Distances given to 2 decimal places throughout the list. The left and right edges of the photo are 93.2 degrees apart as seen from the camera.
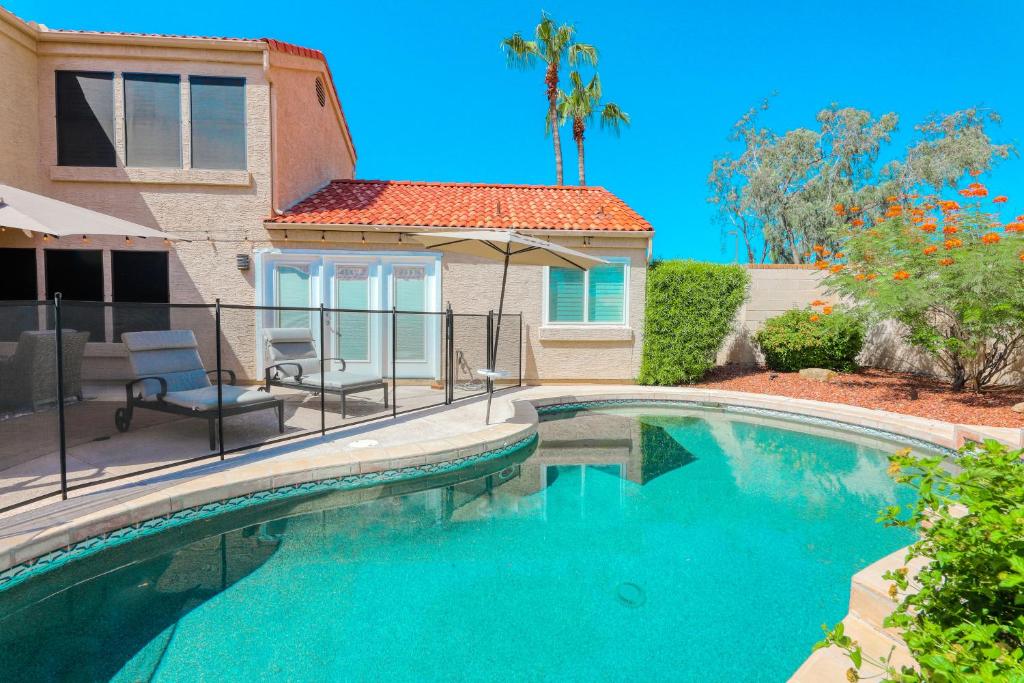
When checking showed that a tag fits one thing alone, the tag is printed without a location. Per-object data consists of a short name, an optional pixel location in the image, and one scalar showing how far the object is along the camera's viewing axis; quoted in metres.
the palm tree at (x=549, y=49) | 20.42
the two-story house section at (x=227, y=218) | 9.46
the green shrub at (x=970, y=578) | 1.33
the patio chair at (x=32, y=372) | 5.02
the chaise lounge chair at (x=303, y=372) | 7.36
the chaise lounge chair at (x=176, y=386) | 5.66
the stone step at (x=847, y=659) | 2.30
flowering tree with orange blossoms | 8.20
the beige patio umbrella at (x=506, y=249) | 6.55
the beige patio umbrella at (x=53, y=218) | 4.96
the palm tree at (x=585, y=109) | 21.42
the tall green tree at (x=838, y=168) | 23.50
